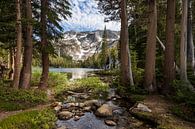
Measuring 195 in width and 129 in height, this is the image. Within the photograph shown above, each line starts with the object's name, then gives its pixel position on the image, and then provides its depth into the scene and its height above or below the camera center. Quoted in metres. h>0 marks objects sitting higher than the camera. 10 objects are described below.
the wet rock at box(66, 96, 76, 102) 5.82 -2.07
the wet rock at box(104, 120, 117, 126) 3.96 -2.34
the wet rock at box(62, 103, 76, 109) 5.10 -2.11
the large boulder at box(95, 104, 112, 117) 4.50 -2.14
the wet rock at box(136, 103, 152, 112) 4.38 -1.96
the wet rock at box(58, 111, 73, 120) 4.31 -2.23
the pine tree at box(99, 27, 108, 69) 25.92 +3.94
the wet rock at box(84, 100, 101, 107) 5.27 -2.05
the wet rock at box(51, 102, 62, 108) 4.85 -1.94
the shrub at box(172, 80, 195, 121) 3.89 -1.56
